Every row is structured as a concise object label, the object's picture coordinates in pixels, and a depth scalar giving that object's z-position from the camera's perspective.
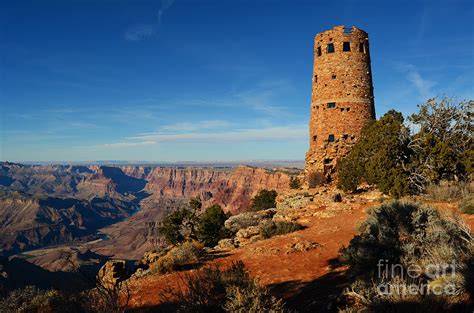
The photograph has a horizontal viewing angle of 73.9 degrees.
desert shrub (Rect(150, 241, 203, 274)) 12.30
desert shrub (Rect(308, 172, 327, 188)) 30.55
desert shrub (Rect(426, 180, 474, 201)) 17.84
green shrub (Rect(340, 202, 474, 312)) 4.99
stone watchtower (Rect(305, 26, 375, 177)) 30.38
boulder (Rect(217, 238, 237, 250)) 16.01
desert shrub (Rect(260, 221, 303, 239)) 17.19
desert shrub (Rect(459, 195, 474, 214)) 13.98
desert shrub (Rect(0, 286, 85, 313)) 8.85
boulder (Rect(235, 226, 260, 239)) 18.34
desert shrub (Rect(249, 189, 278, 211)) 40.09
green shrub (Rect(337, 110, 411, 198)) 19.94
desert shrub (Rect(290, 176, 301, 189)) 33.18
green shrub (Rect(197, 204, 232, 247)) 22.31
